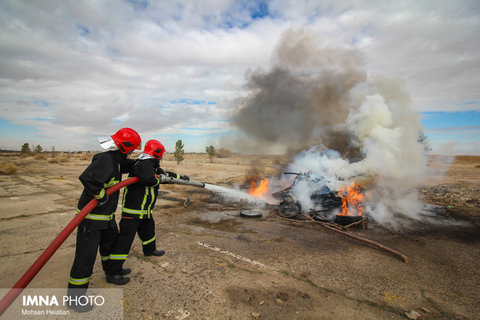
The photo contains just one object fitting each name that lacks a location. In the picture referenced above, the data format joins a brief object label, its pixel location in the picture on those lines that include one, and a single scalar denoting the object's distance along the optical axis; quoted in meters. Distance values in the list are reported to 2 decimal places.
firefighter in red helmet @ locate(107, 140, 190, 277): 3.23
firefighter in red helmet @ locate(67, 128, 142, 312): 2.68
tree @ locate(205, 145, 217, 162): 45.62
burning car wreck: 7.33
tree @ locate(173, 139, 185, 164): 34.44
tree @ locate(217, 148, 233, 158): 72.41
